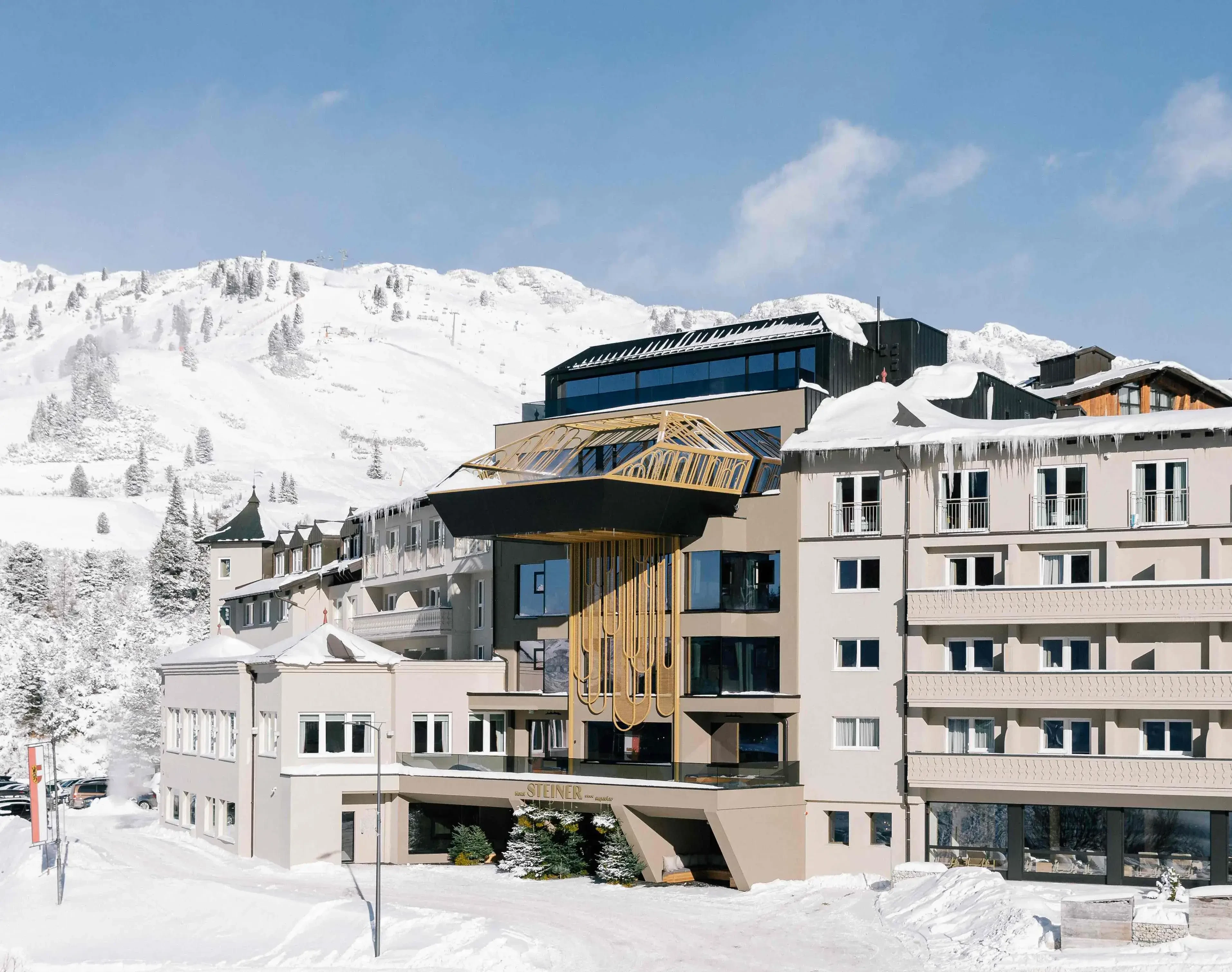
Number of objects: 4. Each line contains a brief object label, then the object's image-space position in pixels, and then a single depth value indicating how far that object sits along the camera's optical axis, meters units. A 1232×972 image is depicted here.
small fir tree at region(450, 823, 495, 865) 60.25
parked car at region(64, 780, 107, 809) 90.75
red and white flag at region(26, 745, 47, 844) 58.19
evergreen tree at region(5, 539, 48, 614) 180.88
